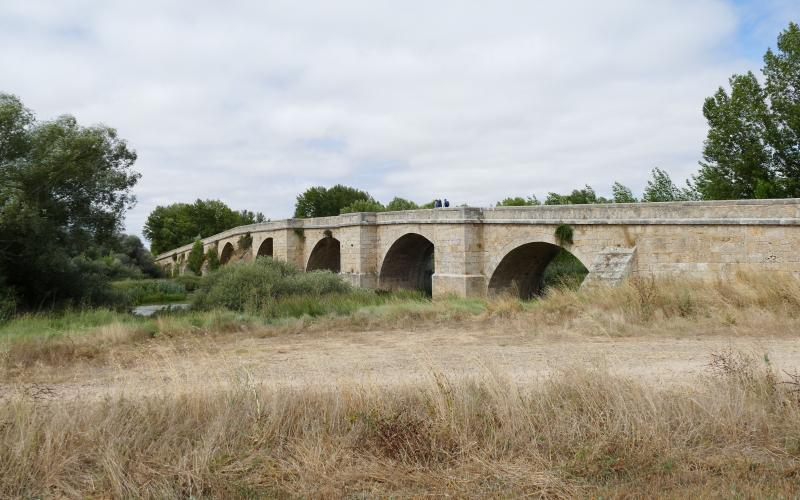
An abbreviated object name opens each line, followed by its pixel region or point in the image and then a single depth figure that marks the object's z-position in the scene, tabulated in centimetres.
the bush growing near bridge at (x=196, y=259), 4781
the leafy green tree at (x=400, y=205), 5462
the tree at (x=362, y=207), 5048
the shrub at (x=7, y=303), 1242
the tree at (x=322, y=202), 5953
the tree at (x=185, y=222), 6250
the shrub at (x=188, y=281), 3358
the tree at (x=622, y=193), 3388
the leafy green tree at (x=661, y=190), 3222
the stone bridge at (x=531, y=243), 1262
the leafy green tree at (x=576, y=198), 3712
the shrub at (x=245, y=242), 4182
